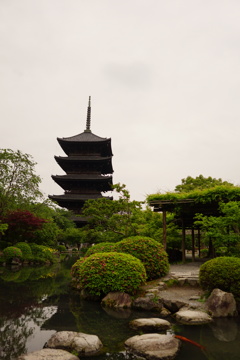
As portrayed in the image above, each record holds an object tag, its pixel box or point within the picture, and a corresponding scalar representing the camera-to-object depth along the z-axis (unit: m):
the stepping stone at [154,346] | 4.34
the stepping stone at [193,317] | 6.13
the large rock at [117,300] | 7.65
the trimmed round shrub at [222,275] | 7.03
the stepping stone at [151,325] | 5.63
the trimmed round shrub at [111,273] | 7.94
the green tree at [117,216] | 15.73
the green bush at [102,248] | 10.78
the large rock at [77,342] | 4.50
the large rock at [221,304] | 6.64
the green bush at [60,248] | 29.38
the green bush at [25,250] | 19.08
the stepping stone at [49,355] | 4.04
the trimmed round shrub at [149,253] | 9.71
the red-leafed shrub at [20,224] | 19.77
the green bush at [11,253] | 18.03
